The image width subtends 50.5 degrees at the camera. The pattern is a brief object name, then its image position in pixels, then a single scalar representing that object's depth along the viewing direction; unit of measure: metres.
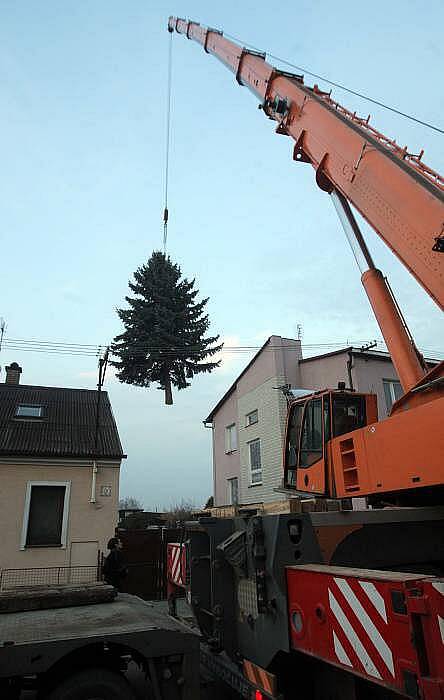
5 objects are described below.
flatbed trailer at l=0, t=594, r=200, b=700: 3.48
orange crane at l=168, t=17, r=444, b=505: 4.36
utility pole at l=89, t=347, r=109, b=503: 14.09
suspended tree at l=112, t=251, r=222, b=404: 19.62
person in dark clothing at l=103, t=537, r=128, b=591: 9.77
